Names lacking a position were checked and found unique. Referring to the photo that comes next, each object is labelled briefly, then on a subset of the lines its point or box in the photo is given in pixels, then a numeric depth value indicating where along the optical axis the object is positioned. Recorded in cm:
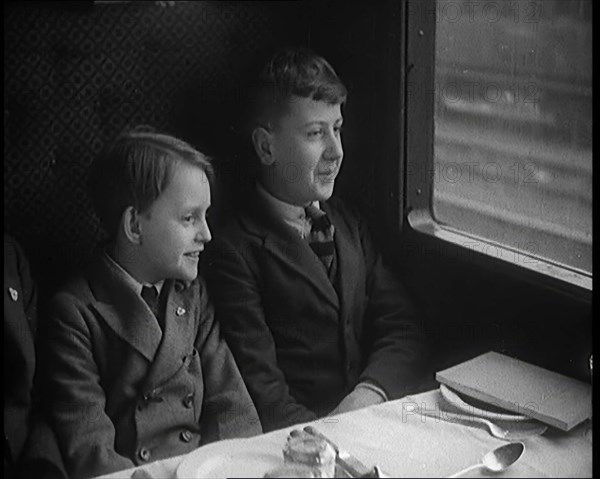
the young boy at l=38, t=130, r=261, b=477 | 241
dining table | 237
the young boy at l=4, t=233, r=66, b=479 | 240
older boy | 248
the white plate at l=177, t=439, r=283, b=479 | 236
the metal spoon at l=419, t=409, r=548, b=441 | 245
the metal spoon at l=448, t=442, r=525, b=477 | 236
